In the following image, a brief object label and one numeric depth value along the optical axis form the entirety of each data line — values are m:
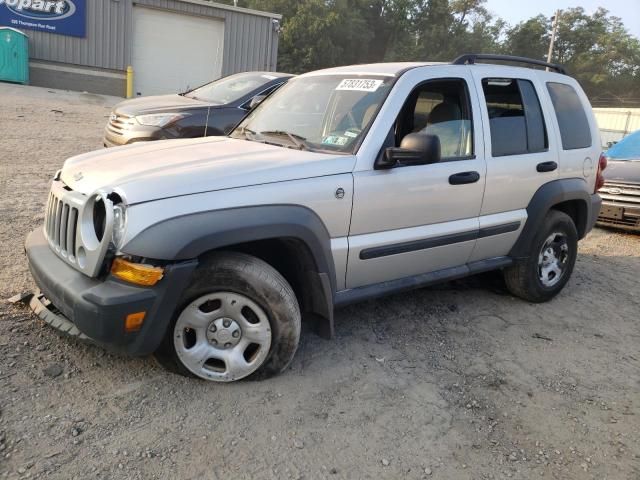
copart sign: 18.53
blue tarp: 8.77
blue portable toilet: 17.78
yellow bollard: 19.52
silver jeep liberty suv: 2.67
